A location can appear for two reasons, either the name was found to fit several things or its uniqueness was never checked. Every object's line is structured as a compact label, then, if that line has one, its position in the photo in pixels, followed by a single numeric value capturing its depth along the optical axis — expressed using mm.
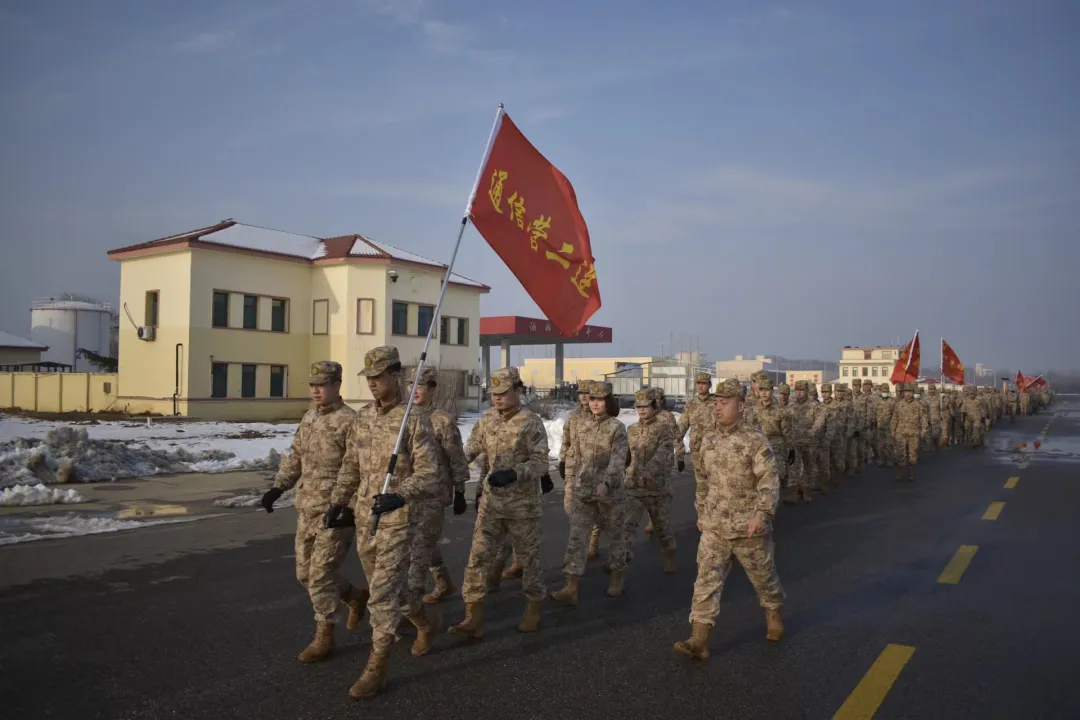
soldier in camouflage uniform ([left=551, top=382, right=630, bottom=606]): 6996
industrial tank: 59281
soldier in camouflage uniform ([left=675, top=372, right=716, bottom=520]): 11000
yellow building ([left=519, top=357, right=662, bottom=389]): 104312
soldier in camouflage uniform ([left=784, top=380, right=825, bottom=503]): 13367
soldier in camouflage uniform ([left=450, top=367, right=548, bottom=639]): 5812
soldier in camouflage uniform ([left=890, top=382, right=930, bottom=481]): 16234
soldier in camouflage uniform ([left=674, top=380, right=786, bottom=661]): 5613
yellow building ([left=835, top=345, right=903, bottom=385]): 107438
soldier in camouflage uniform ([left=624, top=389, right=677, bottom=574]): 8102
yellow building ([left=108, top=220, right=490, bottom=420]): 31688
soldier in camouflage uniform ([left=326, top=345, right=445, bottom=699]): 4781
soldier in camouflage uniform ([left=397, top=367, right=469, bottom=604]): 5406
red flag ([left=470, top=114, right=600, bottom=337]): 6605
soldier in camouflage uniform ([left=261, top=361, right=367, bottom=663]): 5328
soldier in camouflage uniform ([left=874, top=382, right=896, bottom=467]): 19984
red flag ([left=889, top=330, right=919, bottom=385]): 23094
